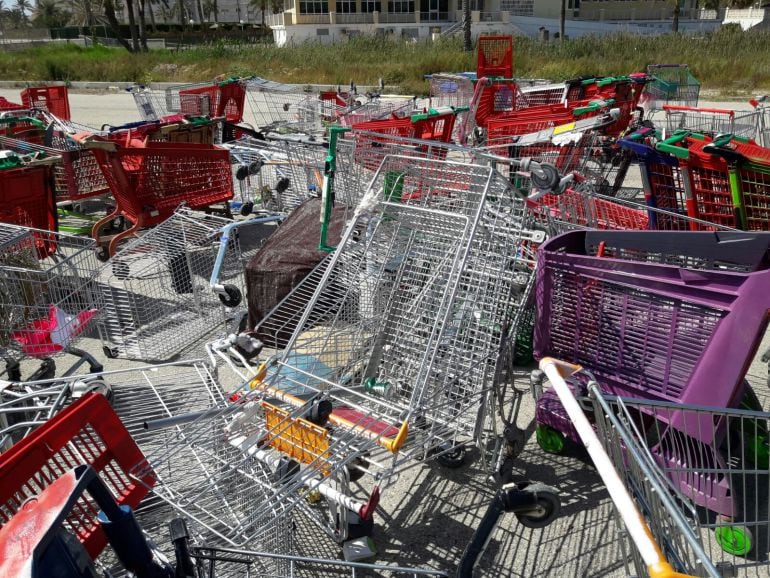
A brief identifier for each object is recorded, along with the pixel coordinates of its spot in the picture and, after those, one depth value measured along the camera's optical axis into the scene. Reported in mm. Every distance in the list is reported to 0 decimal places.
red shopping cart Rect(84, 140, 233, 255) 6605
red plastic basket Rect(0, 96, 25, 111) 10204
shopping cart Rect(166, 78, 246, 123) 10805
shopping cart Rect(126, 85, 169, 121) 11320
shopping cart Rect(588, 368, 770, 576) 1822
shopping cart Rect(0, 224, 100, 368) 4129
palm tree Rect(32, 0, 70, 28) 69500
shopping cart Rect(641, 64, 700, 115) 11539
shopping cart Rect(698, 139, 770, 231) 4199
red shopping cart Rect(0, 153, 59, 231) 5355
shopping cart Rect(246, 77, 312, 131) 10118
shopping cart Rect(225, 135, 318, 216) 6465
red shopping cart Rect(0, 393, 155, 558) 1987
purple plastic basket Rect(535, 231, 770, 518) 2875
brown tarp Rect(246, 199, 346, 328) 4766
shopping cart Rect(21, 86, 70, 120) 11156
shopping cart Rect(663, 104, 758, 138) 7574
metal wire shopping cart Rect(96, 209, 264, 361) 4949
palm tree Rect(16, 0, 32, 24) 81450
